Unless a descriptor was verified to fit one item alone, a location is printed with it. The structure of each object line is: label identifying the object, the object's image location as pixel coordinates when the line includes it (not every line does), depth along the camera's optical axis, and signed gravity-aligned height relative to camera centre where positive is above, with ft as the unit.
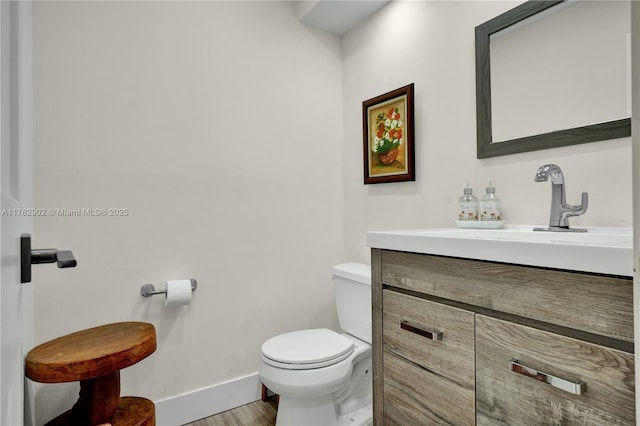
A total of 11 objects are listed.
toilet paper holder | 5.55 -1.16
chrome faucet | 3.91 +0.11
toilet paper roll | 5.51 -1.19
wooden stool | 3.68 -1.57
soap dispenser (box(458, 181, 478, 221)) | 5.00 +0.09
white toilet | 4.93 -2.14
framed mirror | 3.91 +1.64
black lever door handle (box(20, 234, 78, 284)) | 1.98 -0.24
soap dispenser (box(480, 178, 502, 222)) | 4.75 +0.07
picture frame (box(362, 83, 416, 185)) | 6.12 +1.37
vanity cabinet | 2.45 -1.10
